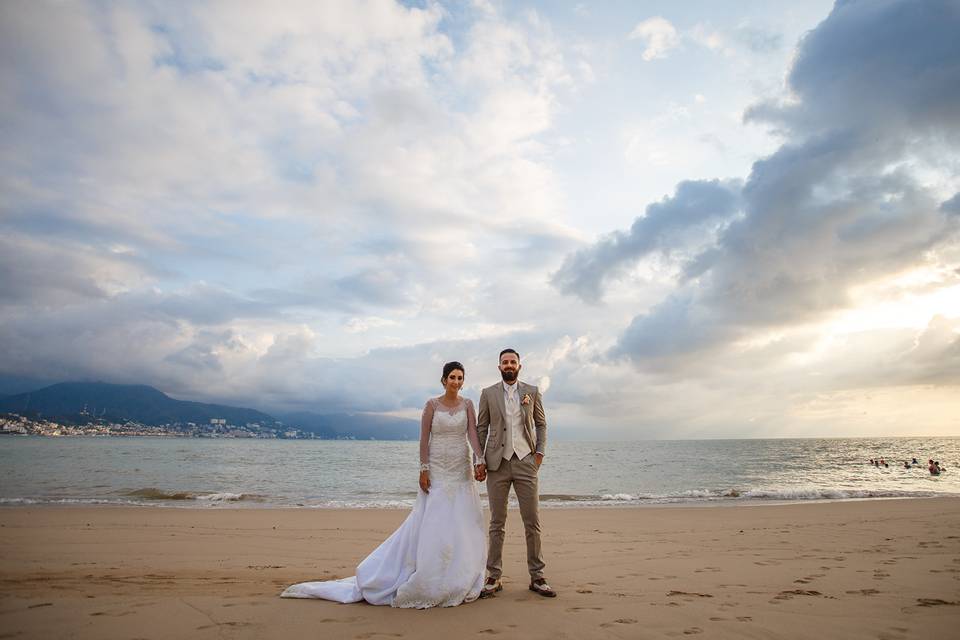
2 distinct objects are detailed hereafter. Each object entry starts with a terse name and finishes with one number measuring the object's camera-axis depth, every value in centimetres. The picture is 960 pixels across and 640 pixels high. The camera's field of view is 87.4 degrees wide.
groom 593
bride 532
